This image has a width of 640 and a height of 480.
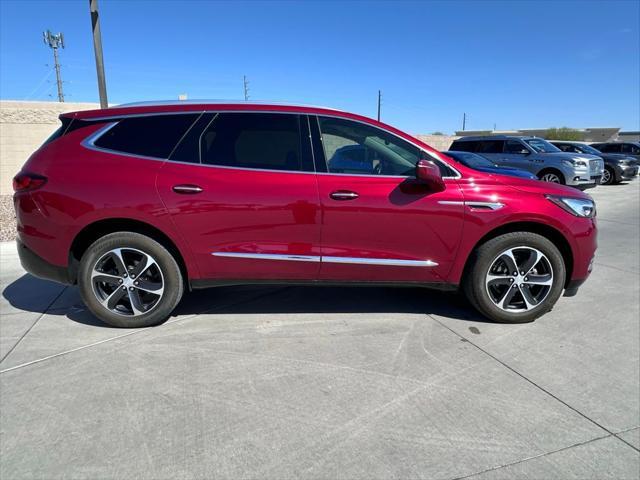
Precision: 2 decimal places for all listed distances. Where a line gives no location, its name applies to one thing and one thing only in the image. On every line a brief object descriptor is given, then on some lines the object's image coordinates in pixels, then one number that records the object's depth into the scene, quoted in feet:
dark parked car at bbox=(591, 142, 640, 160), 71.77
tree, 190.12
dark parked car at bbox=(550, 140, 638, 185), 56.24
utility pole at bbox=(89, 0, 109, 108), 26.68
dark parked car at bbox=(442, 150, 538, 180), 31.95
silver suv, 42.06
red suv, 11.14
